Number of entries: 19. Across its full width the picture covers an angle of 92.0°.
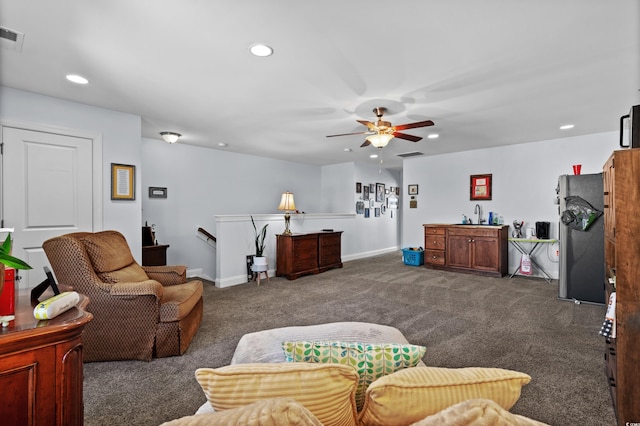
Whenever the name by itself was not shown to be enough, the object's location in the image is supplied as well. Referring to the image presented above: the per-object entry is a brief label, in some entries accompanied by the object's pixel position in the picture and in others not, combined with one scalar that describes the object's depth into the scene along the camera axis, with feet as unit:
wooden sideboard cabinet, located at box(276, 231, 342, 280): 17.84
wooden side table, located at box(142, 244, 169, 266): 14.90
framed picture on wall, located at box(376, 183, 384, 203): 27.96
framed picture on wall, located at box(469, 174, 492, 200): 20.18
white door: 10.28
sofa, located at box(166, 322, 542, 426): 2.40
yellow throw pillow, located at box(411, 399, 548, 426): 1.81
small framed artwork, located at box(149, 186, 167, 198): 17.53
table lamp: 18.88
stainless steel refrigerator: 12.78
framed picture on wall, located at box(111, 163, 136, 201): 12.35
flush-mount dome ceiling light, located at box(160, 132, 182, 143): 15.69
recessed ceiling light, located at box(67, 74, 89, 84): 9.32
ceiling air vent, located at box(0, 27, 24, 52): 7.07
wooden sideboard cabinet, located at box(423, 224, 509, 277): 17.92
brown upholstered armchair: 7.71
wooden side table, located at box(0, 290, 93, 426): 3.28
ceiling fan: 11.86
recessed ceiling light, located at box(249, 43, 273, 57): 7.64
